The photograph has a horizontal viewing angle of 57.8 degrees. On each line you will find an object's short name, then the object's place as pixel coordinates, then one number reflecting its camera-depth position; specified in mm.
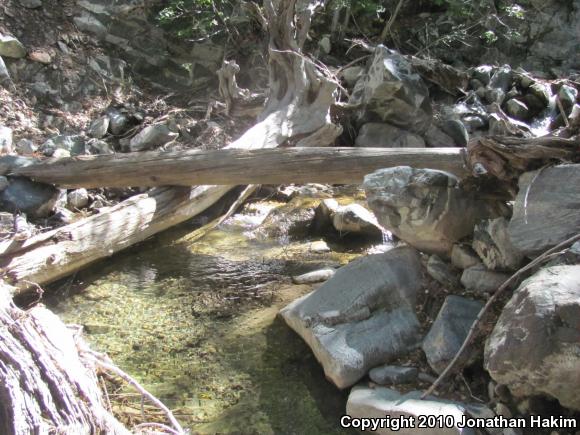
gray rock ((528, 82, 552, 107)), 8203
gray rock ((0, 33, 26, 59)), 7180
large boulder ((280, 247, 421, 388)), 2848
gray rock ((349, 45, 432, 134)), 6902
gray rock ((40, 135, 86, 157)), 5953
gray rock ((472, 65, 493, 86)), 8945
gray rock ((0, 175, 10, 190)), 4684
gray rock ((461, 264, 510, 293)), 2912
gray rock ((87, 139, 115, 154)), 6176
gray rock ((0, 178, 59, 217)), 4629
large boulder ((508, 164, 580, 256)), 2572
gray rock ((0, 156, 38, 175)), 4812
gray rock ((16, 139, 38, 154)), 5883
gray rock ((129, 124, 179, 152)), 6328
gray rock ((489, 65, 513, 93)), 8594
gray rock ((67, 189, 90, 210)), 5133
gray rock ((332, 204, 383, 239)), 4941
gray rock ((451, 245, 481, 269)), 3102
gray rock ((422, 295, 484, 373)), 2707
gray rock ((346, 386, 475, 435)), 2301
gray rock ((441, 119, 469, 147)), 7328
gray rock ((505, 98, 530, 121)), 8078
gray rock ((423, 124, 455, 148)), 7230
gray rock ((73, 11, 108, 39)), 8508
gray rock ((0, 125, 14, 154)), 5598
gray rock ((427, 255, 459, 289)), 3160
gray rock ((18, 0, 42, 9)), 8070
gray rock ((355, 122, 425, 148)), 6875
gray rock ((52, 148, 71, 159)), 5812
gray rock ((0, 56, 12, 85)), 6941
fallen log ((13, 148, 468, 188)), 4586
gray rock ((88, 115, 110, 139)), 6574
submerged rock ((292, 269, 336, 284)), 4133
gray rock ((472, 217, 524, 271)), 2861
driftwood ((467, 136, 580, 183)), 2771
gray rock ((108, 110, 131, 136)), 6688
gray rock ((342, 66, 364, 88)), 8255
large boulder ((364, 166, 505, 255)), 3227
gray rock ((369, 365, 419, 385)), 2717
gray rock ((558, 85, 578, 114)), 7670
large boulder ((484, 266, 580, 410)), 2076
